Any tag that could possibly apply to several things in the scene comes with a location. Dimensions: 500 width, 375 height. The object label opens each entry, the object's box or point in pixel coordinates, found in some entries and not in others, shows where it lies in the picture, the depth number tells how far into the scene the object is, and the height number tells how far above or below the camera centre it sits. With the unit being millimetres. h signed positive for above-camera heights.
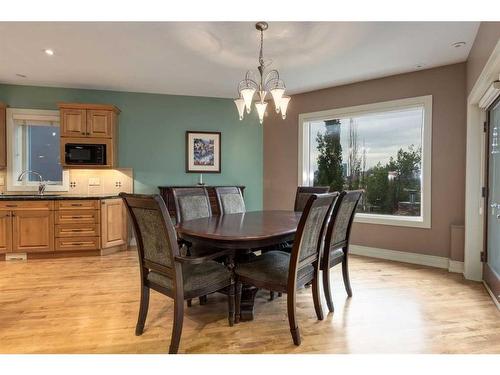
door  2707 -216
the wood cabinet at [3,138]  4312 +631
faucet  4383 +46
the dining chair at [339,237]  2426 -472
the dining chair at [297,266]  1958 -619
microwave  4355 +413
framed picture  5070 +524
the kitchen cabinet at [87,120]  4340 +918
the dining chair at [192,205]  2936 -239
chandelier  2568 +759
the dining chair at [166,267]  1853 -595
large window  3893 +409
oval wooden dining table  2037 -366
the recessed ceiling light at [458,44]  2996 +1428
